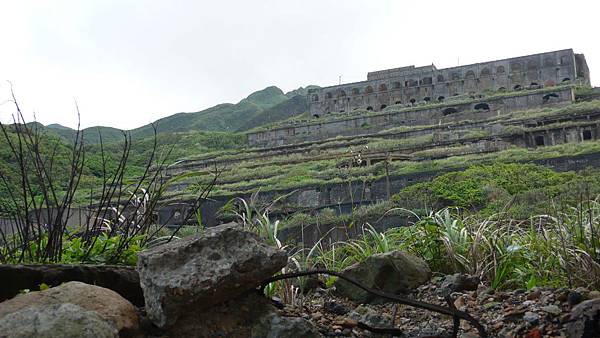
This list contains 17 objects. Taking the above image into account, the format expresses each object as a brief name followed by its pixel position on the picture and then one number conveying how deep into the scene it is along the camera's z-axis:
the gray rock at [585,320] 2.53
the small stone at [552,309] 2.89
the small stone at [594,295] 2.96
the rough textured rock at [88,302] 2.28
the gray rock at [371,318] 3.11
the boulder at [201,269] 2.43
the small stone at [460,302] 3.39
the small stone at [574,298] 2.94
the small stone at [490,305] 3.30
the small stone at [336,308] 3.51
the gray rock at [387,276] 3.87
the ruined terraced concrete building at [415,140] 19.48
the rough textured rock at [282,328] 2.74
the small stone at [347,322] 3.11
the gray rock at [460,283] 3.75
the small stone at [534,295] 3.24
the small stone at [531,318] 2.87
